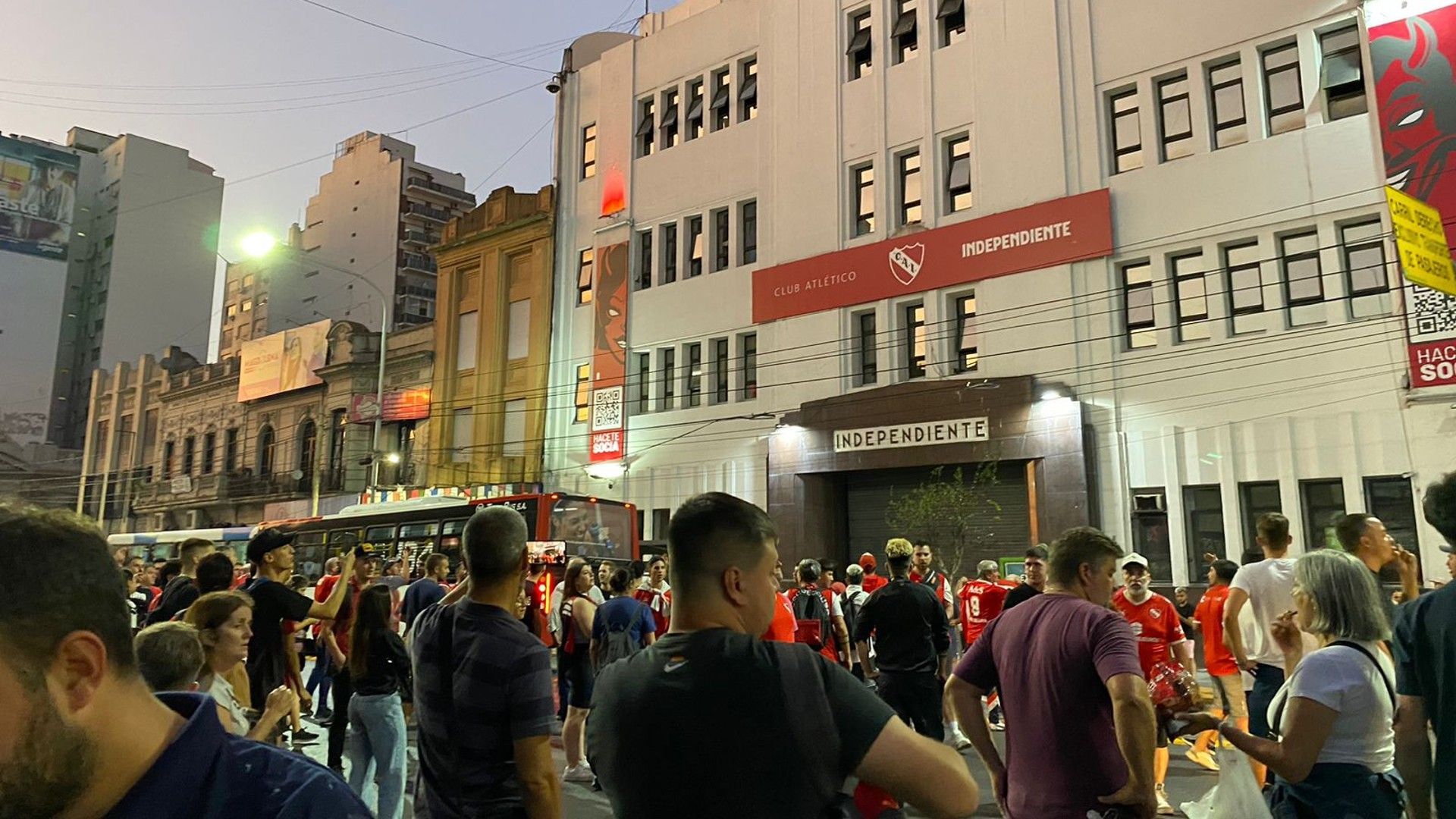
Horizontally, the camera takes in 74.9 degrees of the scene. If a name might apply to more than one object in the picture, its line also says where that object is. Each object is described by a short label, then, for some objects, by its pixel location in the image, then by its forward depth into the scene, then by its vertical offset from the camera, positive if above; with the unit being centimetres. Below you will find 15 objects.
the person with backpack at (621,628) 878 -83
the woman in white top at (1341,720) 333 -63
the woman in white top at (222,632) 430 -43
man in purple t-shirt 342 -61
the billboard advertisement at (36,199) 7162 +2580
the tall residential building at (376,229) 5572 +1871
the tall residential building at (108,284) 7300 +1998
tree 2181 +58
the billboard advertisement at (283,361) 4112 +792
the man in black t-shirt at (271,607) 631 -45
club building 1875 +615
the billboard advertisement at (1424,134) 1617 +695
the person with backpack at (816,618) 972 -83
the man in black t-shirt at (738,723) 198 -40
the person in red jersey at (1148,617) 843 -70
